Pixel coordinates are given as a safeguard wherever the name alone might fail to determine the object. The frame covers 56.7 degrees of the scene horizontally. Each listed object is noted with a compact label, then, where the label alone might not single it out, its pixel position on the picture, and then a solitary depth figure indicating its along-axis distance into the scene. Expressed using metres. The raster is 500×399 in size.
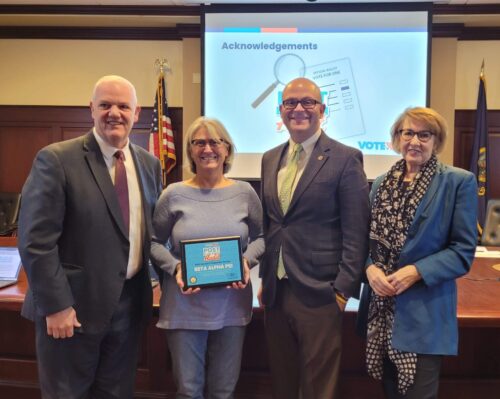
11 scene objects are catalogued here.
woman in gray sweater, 1.64
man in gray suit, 1.46
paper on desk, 3.21
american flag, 4.93
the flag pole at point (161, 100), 4.92
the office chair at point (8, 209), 4.73
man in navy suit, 1.65
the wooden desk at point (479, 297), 1.85
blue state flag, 4.80
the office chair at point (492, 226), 4.02
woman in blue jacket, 1.48
